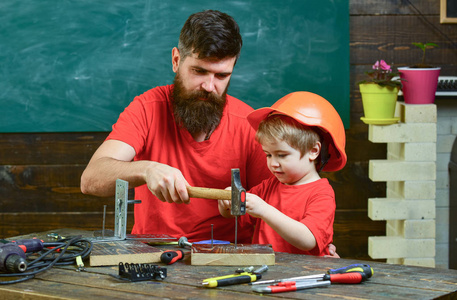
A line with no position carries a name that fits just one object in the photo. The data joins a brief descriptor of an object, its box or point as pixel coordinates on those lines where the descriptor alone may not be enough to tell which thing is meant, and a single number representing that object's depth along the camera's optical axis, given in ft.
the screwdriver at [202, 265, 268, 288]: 7.61
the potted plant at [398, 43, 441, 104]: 11.69
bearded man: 9.71
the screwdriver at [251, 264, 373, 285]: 7.71
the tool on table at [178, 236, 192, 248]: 8.64
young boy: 8.98
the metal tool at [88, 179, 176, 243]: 8.48
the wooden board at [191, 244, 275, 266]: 8.11
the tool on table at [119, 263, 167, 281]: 7.75
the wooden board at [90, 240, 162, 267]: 8.09
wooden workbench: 7.49
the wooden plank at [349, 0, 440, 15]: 12.54
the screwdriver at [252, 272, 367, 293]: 7.52
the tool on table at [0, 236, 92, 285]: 7.83
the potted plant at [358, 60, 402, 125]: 11.74
